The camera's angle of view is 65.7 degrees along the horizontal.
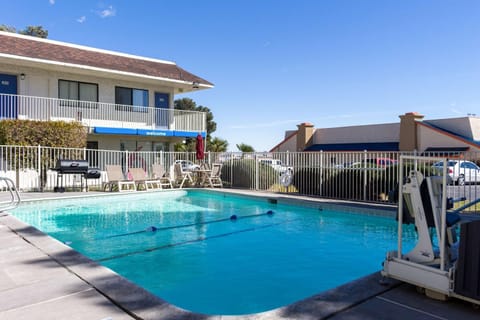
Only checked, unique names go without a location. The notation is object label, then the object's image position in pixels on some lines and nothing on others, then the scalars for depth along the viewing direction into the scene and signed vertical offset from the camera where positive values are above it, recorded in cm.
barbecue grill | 1374 -31
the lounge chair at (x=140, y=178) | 1502 -70
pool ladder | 879 -114
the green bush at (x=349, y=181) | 1134 -71
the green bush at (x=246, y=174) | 1560 -59
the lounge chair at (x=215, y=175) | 1628 -64
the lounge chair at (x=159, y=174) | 1590 -60
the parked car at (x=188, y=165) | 1736 -22
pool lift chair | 321 -85
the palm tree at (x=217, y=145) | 3825 +166
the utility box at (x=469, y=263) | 315 -89
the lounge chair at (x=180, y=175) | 1638 -64
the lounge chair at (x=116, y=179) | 1431 -71
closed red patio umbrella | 1689 +53
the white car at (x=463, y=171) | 1000 -30
